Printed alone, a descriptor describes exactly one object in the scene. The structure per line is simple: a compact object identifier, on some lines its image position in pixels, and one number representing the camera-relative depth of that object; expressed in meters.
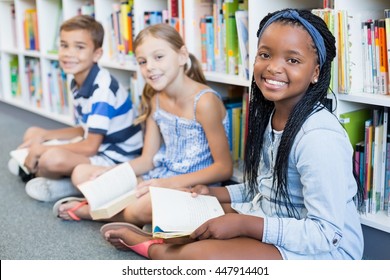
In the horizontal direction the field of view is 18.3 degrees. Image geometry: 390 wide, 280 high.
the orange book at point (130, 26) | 4.13
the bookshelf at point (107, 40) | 3.31
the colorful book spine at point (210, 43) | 3.76
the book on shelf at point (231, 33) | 3.69
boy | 3.77
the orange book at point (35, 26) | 4.93
